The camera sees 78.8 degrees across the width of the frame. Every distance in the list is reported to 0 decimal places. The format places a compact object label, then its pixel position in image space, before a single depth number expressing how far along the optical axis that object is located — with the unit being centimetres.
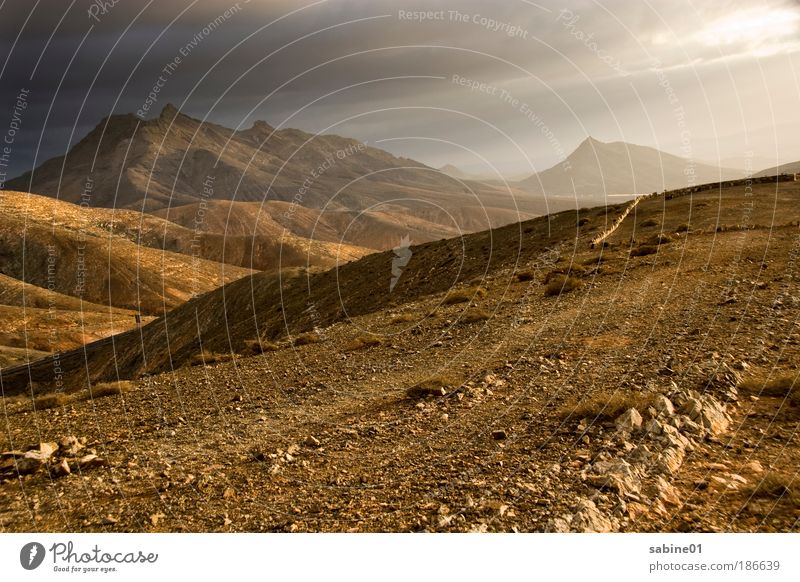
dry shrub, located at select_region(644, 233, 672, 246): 2764
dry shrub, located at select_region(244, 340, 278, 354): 1856
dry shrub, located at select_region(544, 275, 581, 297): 2139
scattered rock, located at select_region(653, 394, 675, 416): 988
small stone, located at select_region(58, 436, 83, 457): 985
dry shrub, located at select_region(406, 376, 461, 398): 1219
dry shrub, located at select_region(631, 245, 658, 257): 2577
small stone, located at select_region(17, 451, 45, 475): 918
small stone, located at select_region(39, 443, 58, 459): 954
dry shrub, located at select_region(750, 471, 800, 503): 768
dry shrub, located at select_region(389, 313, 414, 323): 2046
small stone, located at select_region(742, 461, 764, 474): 833
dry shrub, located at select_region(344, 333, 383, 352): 1755
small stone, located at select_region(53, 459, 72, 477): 909
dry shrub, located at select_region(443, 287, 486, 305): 2217
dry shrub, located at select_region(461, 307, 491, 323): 1859
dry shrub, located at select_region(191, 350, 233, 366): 1742
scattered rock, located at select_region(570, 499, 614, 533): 711
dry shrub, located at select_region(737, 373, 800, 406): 1065
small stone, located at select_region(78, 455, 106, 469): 941
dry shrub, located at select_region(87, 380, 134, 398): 1413
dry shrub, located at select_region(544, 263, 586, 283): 2369
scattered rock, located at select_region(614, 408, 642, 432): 942
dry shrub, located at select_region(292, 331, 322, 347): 1925
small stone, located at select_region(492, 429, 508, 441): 969
